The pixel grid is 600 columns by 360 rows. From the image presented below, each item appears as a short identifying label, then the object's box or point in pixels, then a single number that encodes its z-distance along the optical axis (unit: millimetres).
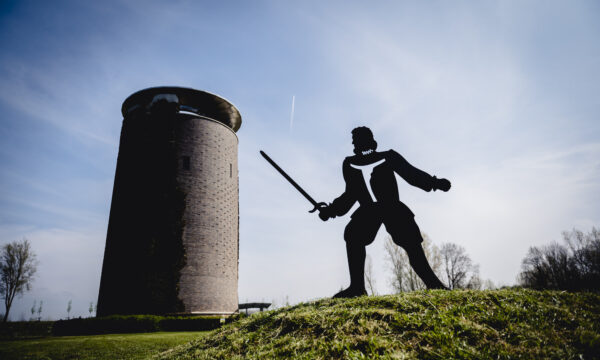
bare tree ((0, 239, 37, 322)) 34562
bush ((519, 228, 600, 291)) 41406
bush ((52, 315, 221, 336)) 15125
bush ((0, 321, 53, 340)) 22844
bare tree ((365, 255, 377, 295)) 32500
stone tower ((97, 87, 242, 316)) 17266
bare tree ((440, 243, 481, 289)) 34281
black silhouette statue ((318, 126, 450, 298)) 5527
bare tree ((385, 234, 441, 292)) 30438
